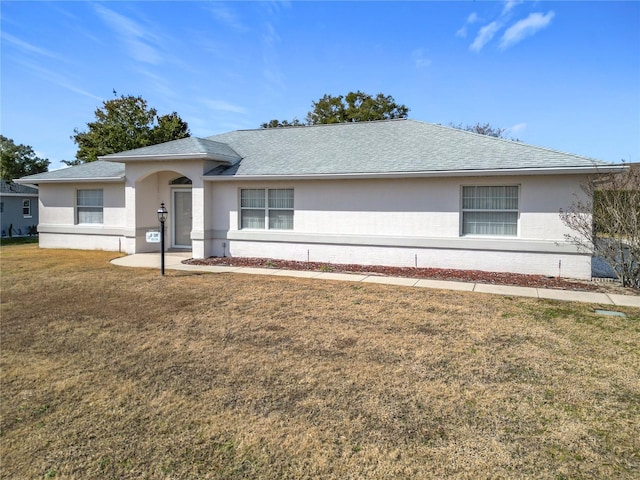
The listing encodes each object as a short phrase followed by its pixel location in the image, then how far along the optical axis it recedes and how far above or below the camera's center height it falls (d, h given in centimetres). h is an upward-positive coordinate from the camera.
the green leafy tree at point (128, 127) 3186 +740
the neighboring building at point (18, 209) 3034 +86
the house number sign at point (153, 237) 1304 -48
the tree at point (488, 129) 4228 +987
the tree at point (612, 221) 988 +14
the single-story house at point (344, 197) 1159 +90
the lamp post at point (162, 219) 1208 +9
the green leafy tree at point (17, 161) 3947 +604
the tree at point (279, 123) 4656 +1138
